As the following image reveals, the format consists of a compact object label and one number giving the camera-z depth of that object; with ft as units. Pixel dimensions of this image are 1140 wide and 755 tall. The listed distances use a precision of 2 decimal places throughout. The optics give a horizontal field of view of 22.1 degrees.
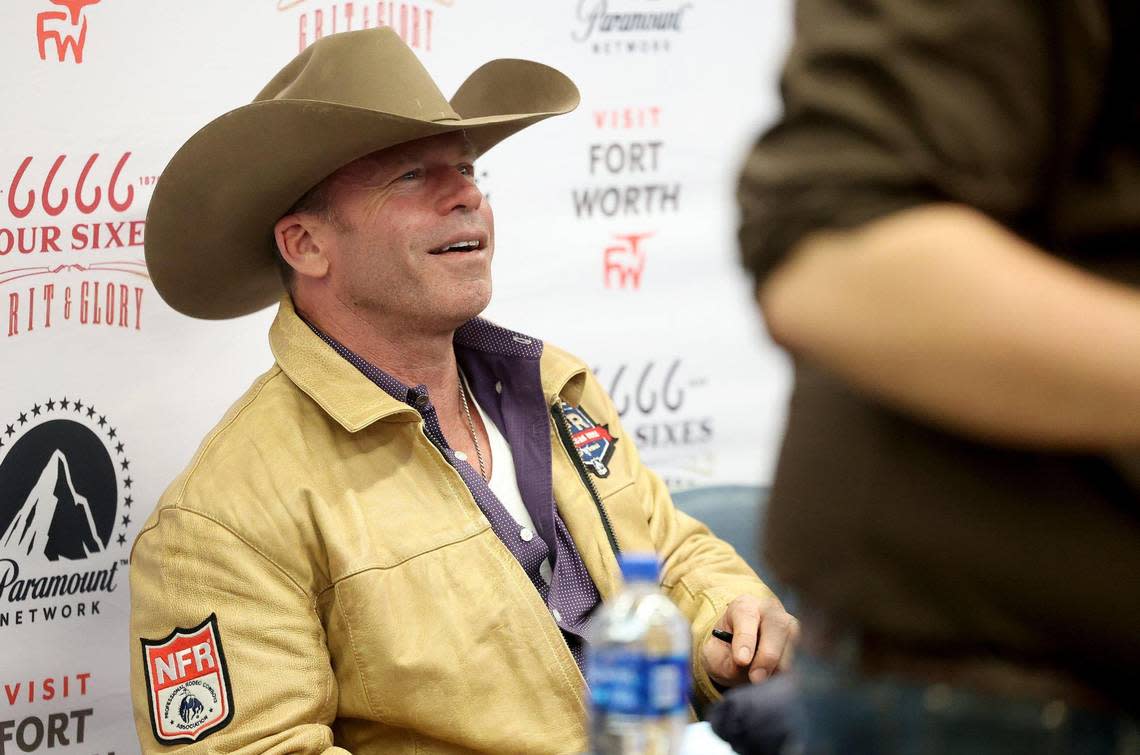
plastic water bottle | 5.92
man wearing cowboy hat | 7.98
